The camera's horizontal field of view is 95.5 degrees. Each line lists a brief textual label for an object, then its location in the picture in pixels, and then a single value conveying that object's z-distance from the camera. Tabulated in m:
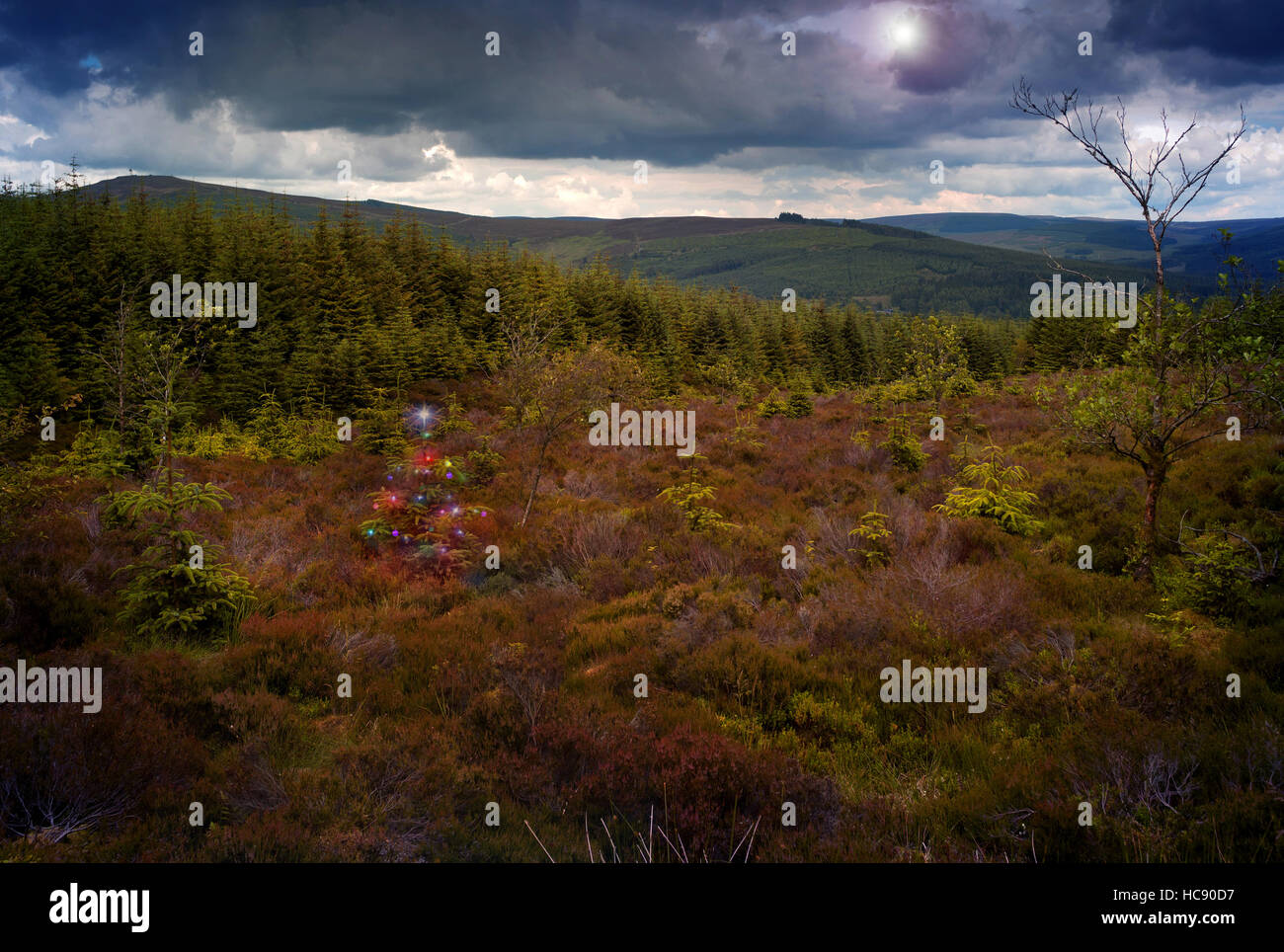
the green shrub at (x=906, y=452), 15.51
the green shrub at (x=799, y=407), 25.17
